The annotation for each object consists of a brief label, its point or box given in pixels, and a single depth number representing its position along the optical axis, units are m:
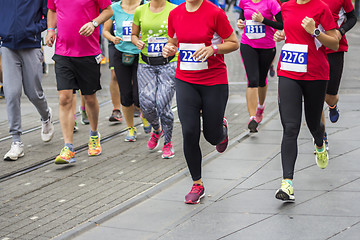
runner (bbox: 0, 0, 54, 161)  10.86
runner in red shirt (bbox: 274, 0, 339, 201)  8.10
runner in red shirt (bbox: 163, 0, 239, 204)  8.21
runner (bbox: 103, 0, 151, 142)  11.64
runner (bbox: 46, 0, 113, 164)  10.46
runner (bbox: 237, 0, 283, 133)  11.75
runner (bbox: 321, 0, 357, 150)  9.75
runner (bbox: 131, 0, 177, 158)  10.40
